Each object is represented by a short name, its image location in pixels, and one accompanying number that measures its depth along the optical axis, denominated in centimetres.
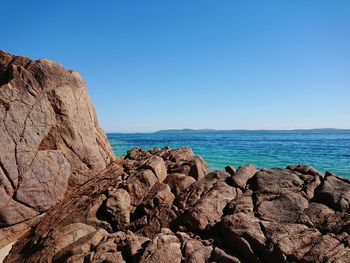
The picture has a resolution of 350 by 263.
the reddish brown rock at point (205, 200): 986
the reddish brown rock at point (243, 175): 1177
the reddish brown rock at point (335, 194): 933
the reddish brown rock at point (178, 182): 1269
